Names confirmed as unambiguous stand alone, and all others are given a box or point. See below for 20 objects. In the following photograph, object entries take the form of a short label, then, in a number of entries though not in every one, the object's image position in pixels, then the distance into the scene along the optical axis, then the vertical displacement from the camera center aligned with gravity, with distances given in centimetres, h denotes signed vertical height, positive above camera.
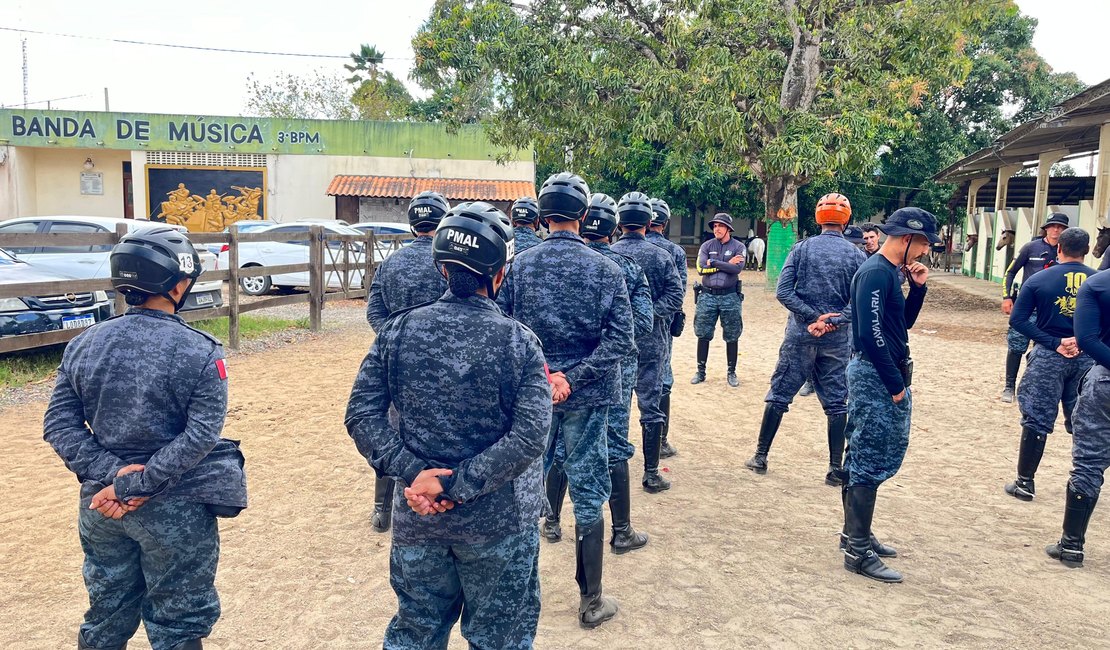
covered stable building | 1385 +166
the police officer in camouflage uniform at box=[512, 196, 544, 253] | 623 +2
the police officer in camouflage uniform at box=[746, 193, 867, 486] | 591 -73
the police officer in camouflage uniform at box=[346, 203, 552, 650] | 254 -69
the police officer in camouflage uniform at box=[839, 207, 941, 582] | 428 -75
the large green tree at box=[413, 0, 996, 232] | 1662 +345
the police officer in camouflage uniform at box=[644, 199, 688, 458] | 621 -31
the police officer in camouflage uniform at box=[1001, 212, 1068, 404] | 805 -29
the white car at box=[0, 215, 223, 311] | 1002 -58
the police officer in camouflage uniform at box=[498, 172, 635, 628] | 388 -54
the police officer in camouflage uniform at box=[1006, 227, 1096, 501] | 558 -70
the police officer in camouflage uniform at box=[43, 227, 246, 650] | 270 -79
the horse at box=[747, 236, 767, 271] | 2831 -79
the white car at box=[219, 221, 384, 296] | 1625 -83
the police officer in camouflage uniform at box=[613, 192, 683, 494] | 584 -83
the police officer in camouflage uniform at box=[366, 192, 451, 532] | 475 -35
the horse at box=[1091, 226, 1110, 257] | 1219 -3
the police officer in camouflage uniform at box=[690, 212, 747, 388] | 924 -64
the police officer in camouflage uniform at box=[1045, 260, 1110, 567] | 437 -102
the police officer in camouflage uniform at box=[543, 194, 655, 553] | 448 -109
